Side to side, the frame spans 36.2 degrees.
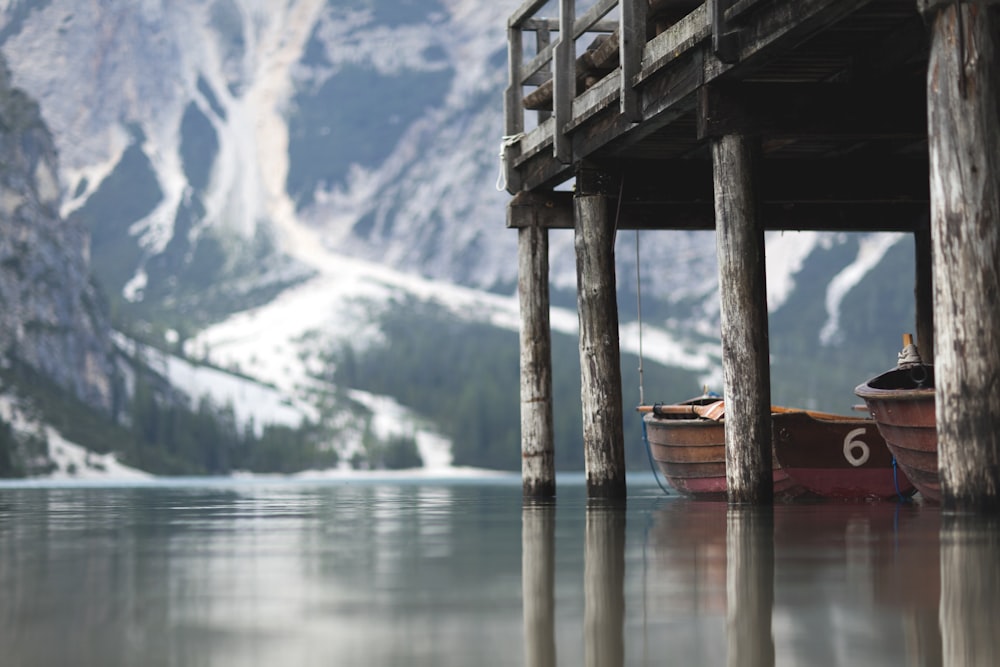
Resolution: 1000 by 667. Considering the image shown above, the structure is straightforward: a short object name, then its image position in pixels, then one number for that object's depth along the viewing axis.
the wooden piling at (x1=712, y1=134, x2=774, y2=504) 13.12
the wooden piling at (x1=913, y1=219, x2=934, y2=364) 20.06
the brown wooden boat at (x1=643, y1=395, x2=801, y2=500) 19.89
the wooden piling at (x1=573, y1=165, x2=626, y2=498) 17.22
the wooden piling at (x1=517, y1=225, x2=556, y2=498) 19.48
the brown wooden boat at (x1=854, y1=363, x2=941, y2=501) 13.57
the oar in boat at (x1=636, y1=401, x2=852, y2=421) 19.78
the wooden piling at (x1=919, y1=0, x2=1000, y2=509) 9.16
